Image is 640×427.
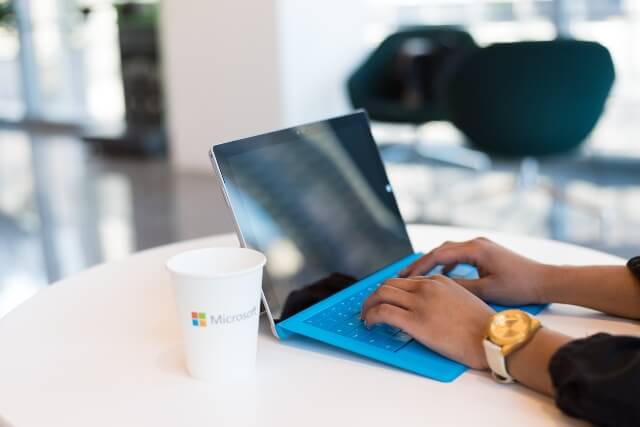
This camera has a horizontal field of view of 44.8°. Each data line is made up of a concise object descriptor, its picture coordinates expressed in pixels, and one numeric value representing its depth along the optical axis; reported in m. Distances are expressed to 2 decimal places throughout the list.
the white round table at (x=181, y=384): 0.69
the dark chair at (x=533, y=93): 3.19
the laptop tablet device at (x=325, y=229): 0.86
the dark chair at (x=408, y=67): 4.52
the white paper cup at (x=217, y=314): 0.71
